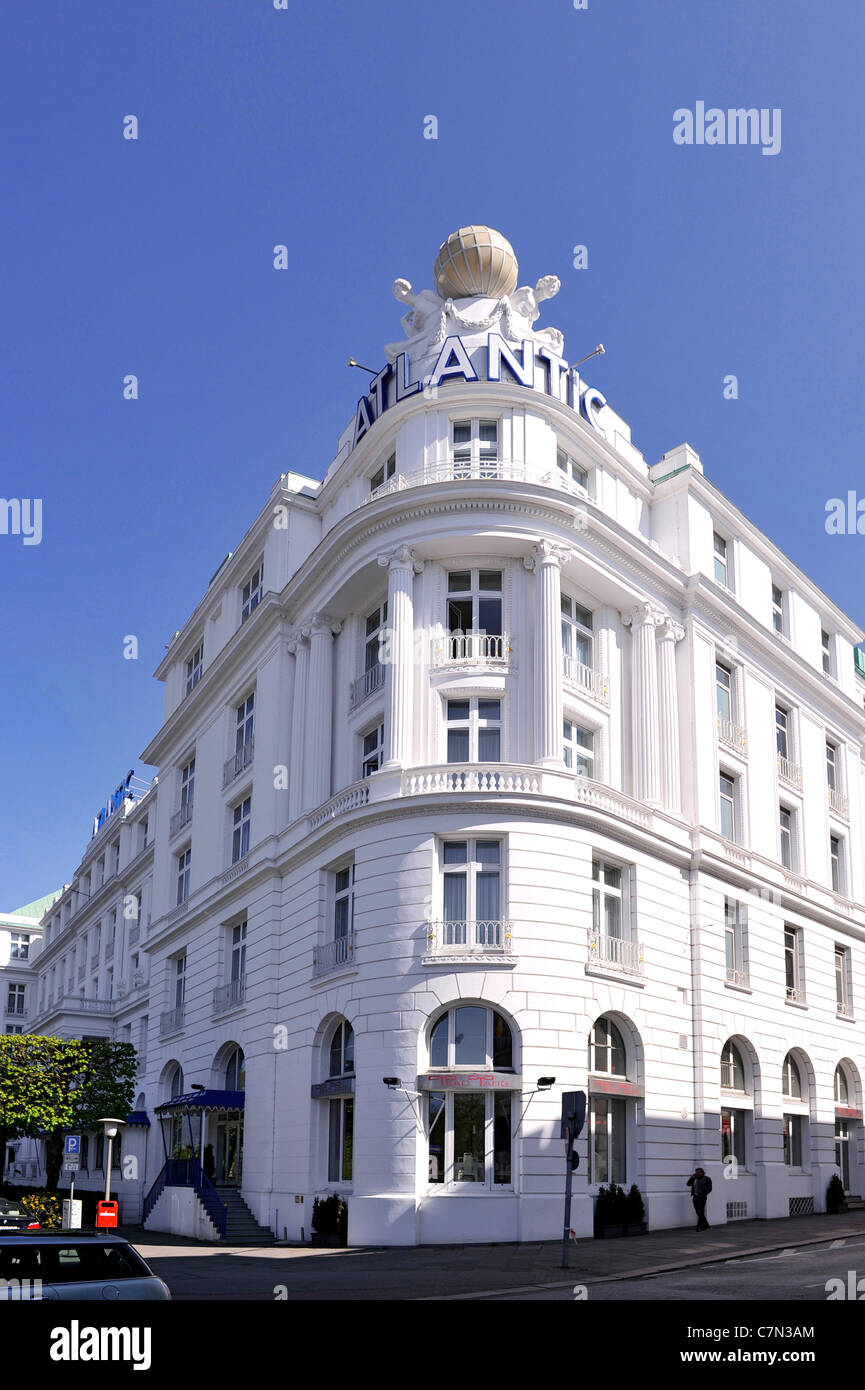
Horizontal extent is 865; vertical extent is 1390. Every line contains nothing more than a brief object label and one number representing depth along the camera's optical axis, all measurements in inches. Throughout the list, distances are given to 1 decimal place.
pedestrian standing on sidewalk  1243.2
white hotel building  1184.8
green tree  1734.7
